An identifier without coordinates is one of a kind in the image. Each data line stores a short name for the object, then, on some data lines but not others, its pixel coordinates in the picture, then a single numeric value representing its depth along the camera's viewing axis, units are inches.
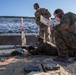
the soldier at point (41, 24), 167.7
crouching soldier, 92.4
